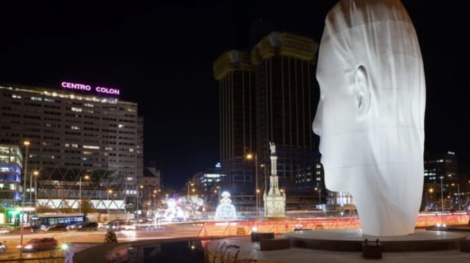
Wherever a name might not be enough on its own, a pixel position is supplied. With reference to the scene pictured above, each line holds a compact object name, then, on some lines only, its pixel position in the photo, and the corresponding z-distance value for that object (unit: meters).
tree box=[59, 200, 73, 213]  127.31
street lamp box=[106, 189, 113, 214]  153.98
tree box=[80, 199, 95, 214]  122.90
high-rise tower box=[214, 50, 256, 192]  193.90
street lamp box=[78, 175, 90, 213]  124.28
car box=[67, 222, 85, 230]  70.57
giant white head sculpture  27.19
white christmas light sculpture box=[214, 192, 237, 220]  83.75
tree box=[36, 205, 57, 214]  124.56
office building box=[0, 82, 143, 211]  160.38
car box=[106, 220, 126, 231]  68.06
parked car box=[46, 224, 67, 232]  67.56
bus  85.24
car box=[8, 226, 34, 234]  64.38
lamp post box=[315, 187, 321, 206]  185.00
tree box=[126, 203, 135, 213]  161.38
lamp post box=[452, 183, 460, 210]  146.01
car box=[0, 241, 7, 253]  34.89
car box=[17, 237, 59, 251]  37.19
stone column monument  73.56
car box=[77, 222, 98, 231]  67.31
